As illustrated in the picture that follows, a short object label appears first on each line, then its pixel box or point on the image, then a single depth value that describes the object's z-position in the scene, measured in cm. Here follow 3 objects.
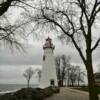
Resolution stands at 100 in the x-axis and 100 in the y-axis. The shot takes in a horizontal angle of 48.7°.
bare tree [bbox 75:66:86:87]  3509
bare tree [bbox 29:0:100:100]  674
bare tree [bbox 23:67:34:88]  3522
